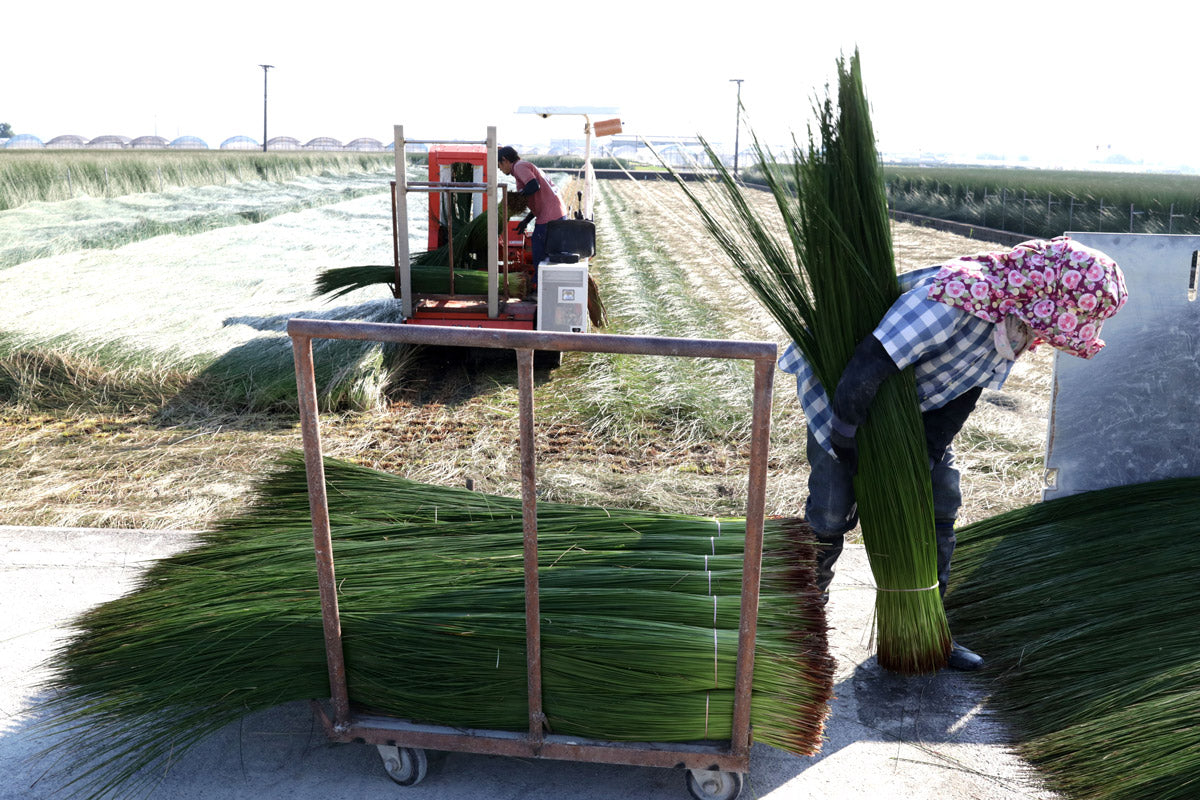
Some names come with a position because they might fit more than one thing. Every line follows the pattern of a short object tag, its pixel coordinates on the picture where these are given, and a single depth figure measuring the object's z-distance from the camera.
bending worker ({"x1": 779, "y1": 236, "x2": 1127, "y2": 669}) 2.45
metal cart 2.02
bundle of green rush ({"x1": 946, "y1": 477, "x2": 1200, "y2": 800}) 2.31
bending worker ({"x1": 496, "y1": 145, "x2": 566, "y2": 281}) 7.19
